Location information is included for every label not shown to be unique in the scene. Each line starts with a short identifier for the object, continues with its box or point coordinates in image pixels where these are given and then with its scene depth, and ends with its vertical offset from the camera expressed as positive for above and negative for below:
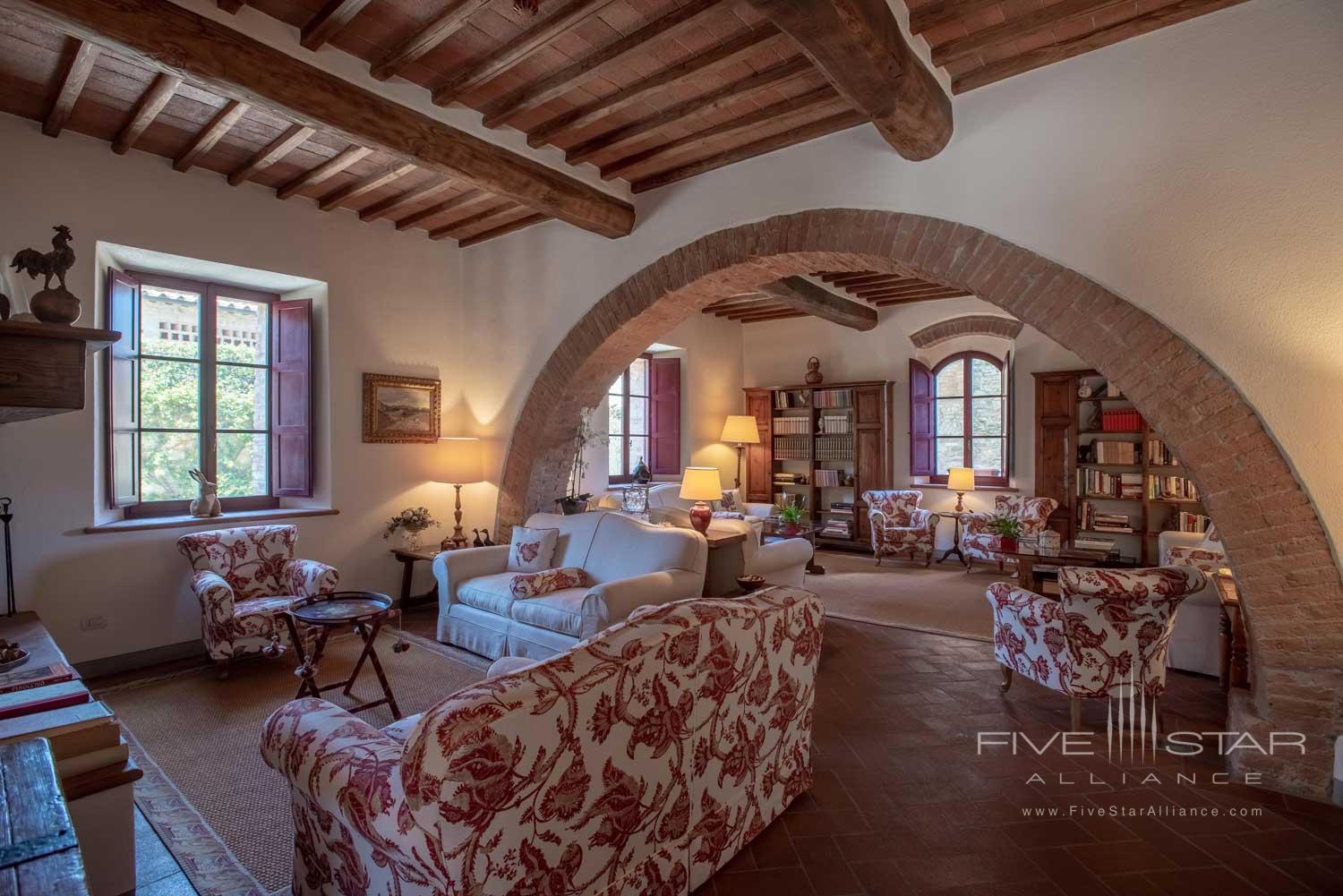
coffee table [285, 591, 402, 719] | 3.22 -0.85
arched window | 8.01 +0.36
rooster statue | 2.27 +0.63
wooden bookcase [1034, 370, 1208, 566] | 6.84 -0.18
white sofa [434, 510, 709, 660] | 3.82 -0.89
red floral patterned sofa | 1.41 -0.82
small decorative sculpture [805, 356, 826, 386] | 8.87 +0.98
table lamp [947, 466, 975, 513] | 7.72 -0.40
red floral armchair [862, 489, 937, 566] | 7.49 -0.93
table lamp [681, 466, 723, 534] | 5.56 -0.34
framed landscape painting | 5.30 +0.30
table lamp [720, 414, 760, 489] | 8.74 +0.19
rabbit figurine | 4.60 -0.40
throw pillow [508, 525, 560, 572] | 4.70 -0.76
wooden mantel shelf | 1.89 +0.23
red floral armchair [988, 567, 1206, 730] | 3.00 -0.87
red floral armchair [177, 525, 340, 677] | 3.90 -0.89
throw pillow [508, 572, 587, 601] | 4.15 -0.89
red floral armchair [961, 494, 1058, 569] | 6.99 -0.84
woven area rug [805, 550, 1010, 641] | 5.21 -1.38
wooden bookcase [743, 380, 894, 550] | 8.52 +0.03
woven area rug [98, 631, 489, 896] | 2.33 -1.43
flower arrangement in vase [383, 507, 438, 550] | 5.41 -0.67
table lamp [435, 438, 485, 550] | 5.25 -0.16
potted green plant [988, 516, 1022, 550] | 5.53 -0.75
